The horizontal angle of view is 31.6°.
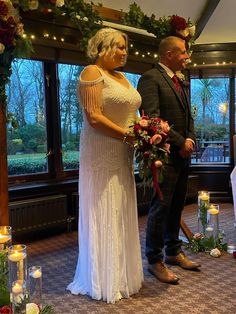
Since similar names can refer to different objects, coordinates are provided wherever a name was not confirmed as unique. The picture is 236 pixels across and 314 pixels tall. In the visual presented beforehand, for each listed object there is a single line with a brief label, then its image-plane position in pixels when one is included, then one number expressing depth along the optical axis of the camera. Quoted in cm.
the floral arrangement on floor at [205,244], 352
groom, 275
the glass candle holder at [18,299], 179
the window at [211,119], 587
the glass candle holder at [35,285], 202
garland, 205
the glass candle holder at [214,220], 356
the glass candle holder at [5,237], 218
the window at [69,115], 469
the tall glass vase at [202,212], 363
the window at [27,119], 431
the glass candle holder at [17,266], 192
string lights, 366
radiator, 397
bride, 241
